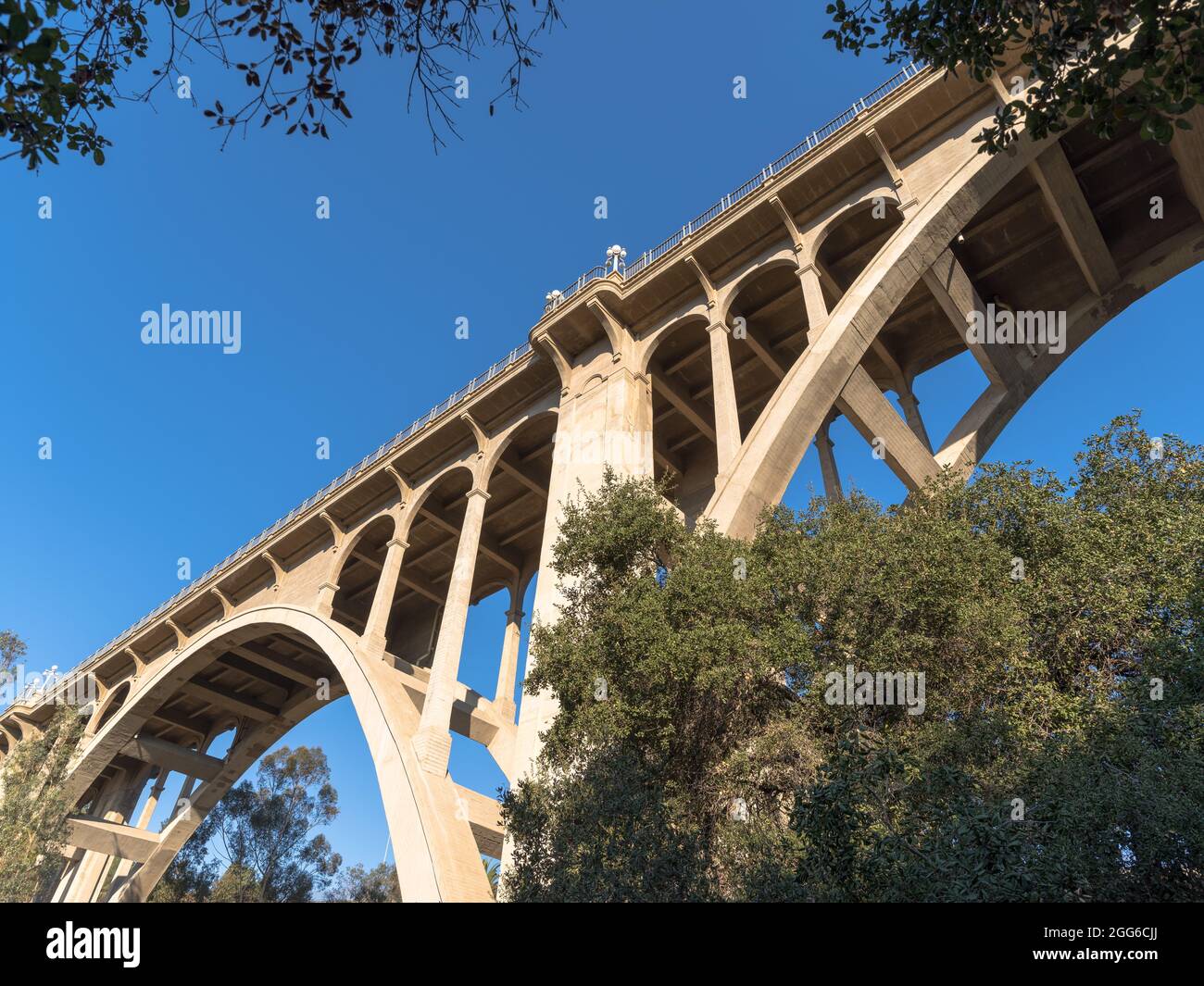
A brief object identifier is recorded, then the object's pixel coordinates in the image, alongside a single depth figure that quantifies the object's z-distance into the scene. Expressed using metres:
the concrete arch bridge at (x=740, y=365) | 17.42
